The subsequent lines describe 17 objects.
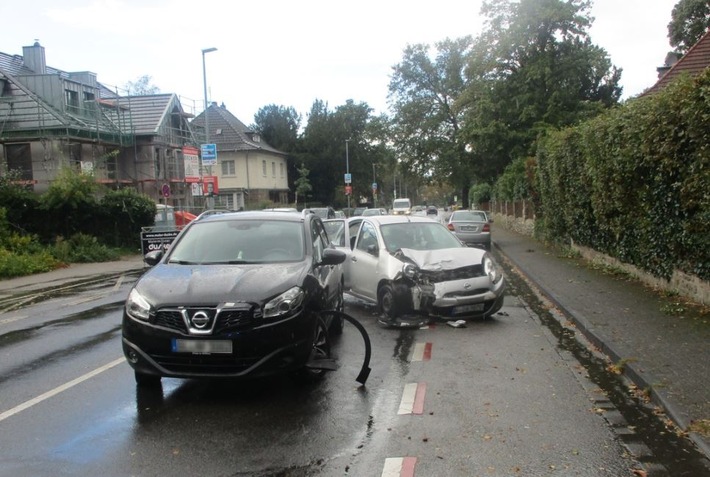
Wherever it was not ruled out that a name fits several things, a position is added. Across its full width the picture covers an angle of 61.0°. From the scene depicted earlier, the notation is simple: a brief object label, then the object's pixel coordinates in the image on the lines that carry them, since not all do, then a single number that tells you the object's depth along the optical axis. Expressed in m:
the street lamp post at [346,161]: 65.00
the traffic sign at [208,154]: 28.05
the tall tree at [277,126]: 65.75
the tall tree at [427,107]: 48.72
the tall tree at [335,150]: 66.31
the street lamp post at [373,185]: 70.31
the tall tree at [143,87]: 72.06
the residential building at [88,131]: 31.92
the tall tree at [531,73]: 28.86
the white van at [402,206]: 47.88
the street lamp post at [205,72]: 29.41
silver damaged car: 8.91
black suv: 5.17
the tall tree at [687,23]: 34.59
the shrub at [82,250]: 21.59
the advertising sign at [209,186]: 29.08
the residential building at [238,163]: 54.66
